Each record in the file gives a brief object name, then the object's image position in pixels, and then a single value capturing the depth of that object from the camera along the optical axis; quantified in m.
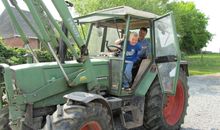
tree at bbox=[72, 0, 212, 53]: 24.66
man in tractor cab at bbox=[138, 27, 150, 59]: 7.12
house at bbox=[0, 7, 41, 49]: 32.87
